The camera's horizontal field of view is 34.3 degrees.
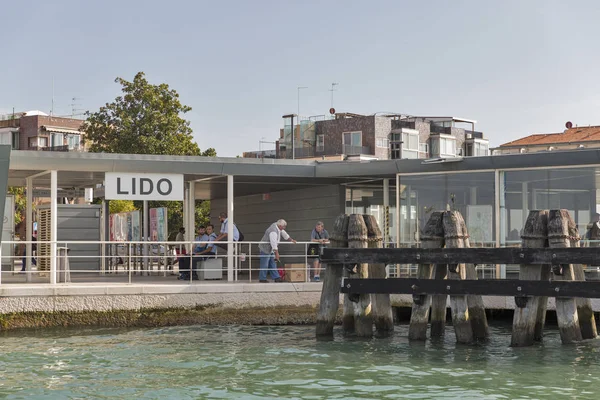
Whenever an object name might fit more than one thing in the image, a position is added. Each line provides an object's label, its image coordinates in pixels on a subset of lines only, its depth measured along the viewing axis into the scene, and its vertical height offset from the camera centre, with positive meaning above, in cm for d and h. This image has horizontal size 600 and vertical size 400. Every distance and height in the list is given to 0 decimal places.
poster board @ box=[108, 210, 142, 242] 2532 +26
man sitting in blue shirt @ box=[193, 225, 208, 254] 2189 -7
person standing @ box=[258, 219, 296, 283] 2045 -31
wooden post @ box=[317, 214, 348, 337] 1662 -101
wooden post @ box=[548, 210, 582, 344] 1455 -62
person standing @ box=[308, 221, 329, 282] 2090 -10
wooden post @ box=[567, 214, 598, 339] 1529 -124
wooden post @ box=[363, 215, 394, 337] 1659 -116
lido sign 2059 +106
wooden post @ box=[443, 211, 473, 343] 1541 -99
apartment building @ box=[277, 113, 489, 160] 8262 +851
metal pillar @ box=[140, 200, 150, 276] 2470 +1
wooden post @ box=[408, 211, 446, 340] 1579 -60
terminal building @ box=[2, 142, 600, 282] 1942 +123
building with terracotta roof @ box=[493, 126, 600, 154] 5797 +637
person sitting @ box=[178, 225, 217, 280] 2170 -28
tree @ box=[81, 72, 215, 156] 4538 +533
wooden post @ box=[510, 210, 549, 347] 1473 -102
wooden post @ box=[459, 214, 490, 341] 1573 -128
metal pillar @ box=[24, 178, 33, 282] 2294 +69
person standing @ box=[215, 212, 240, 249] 2141 +8
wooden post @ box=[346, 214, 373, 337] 1648 -105
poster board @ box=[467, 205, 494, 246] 2011 +25
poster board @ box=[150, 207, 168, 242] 2402 +30
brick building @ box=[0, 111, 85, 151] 8100 +874
